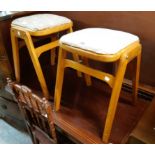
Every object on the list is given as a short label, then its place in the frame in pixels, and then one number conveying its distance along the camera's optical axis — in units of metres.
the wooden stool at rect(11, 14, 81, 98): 1.20
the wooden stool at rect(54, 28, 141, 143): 0.90
